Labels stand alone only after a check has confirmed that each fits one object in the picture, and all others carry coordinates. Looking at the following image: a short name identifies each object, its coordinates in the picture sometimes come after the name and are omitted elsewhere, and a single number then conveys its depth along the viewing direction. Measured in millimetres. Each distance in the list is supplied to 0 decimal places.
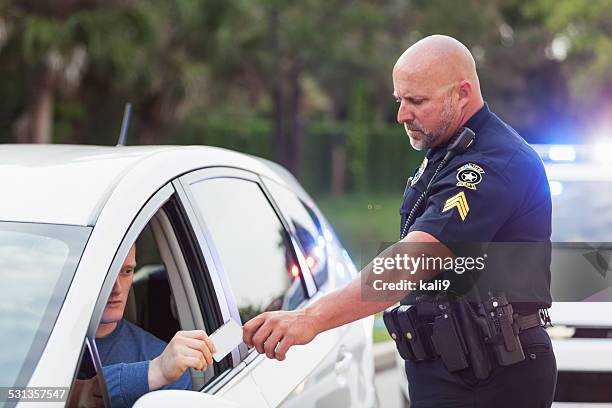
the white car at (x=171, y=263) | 4672
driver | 5246
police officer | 5609
